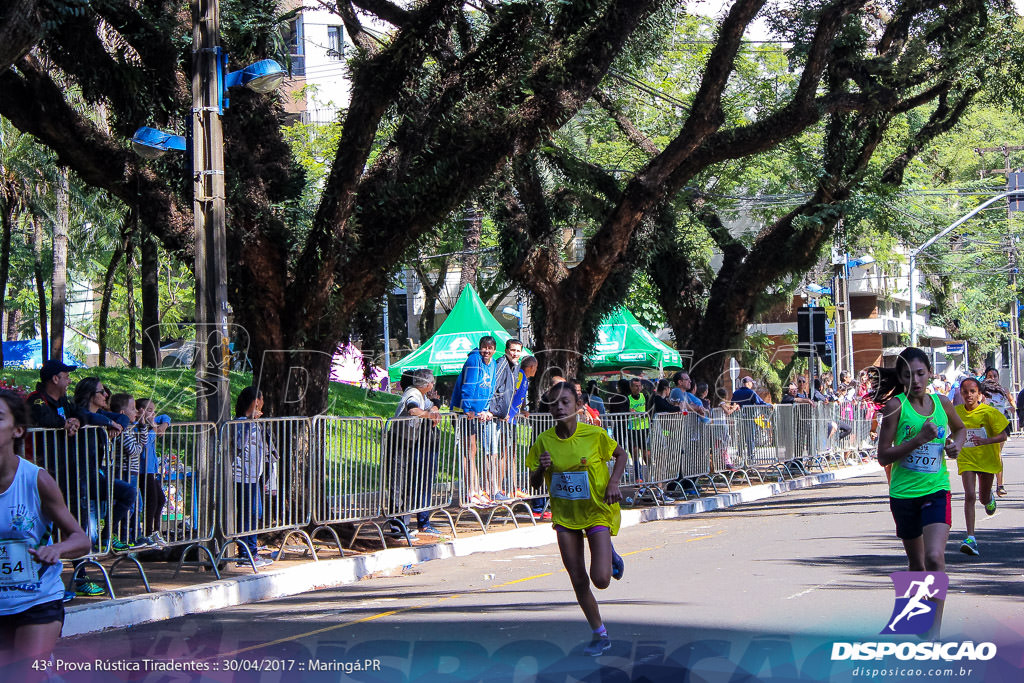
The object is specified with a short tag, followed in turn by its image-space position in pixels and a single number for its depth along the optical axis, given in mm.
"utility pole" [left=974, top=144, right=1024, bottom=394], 45625
